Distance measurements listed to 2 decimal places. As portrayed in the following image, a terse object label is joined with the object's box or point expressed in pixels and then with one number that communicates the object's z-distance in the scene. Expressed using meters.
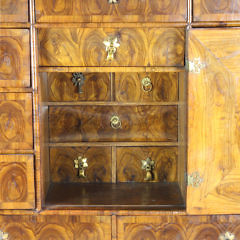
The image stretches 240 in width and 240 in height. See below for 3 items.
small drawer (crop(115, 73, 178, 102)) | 2.09
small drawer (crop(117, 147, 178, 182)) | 2.14
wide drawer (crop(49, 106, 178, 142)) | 2.12
